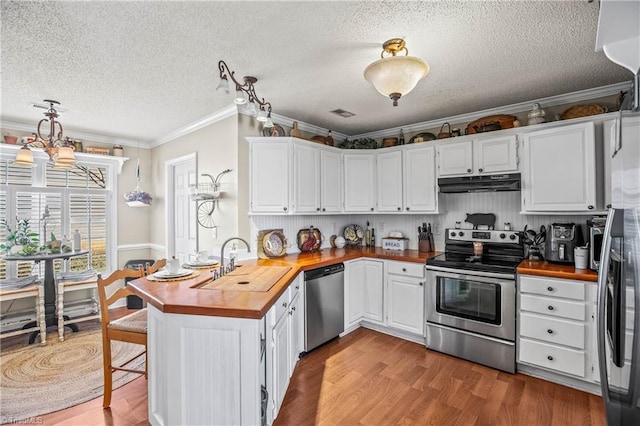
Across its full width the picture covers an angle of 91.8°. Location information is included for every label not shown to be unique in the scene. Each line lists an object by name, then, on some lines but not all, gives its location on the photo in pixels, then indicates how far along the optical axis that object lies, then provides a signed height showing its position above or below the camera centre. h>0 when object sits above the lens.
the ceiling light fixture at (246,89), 2.03 +1.01
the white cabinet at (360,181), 4.05 +0.39
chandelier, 3.22 +0.67
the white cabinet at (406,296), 3.29 -0.93
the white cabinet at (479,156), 3.08 +0.57
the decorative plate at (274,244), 3.43 -0.36
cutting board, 2.07 -0.50
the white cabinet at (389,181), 3.86 +0.38
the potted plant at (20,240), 3.70 -0.33
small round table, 3.68 -0.93
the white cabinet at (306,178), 3.45 +0.38
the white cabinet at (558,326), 2.42 -0.95
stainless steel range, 2.75 -0.86
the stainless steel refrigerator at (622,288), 0.83 -0.25
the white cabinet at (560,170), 2.65 +0.36
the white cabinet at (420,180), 3.58 +0.36
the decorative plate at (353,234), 4.38 -0.33
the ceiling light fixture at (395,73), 1.87 +0.86
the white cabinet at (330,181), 3.79 +0.38
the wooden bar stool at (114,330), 2.15 -0.82
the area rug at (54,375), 2.35 -1.44
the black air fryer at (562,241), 2.78 -0.29
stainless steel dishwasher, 3.02 -0.96
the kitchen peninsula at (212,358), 1.61 -0.78
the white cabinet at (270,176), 3.35 +0.39
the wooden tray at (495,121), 3.27 +0.97
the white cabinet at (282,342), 1.91 -0.96
